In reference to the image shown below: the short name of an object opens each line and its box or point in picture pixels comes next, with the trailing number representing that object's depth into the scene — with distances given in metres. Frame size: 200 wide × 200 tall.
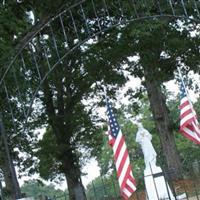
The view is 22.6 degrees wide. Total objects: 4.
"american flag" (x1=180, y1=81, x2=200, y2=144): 14.81
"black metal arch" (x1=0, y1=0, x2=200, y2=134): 16.42
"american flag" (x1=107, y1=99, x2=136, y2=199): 12.62
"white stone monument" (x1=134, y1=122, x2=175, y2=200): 14.96
